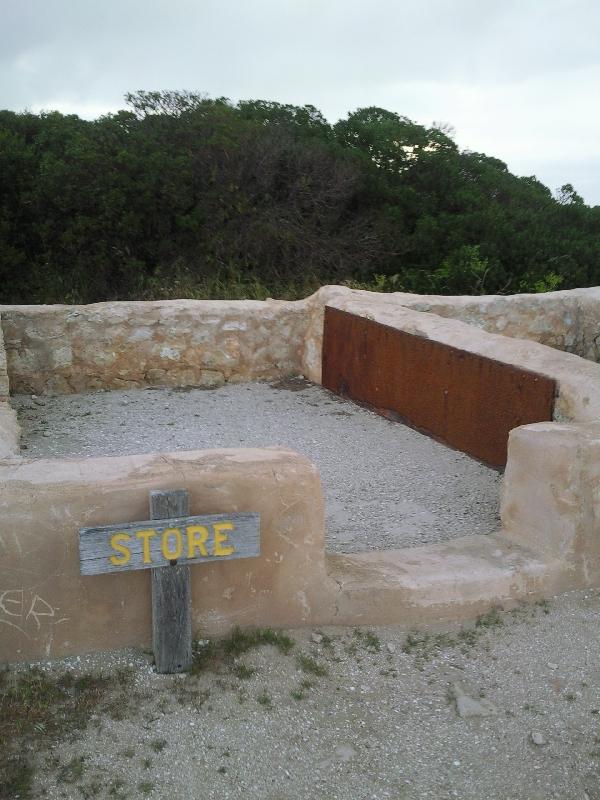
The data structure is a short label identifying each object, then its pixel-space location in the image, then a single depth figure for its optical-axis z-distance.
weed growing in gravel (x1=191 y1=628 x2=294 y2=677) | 3.28
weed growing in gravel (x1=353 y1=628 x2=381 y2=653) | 3.47
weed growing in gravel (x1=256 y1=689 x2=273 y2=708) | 3.12
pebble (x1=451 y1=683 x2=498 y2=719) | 3.13
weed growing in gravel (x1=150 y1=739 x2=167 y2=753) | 2.88
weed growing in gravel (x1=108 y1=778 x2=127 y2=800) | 2.69
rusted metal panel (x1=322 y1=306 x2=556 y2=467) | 5.17
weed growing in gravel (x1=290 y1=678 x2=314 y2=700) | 3.17
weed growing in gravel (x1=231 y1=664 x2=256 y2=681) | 3.23
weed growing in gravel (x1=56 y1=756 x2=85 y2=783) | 2.74
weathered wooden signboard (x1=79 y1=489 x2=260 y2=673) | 3.04
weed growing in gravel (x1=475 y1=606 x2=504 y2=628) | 3.63
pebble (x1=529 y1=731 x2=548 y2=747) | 3.01
